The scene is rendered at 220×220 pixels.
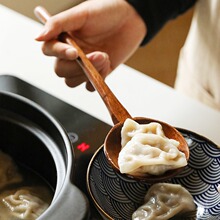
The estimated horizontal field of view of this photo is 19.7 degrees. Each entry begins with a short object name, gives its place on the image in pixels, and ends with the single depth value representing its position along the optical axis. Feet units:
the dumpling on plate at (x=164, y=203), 1.98
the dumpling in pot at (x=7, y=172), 1.95
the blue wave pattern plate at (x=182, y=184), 1.99
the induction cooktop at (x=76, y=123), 2.18
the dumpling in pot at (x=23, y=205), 1.84
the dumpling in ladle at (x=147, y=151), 1.98
